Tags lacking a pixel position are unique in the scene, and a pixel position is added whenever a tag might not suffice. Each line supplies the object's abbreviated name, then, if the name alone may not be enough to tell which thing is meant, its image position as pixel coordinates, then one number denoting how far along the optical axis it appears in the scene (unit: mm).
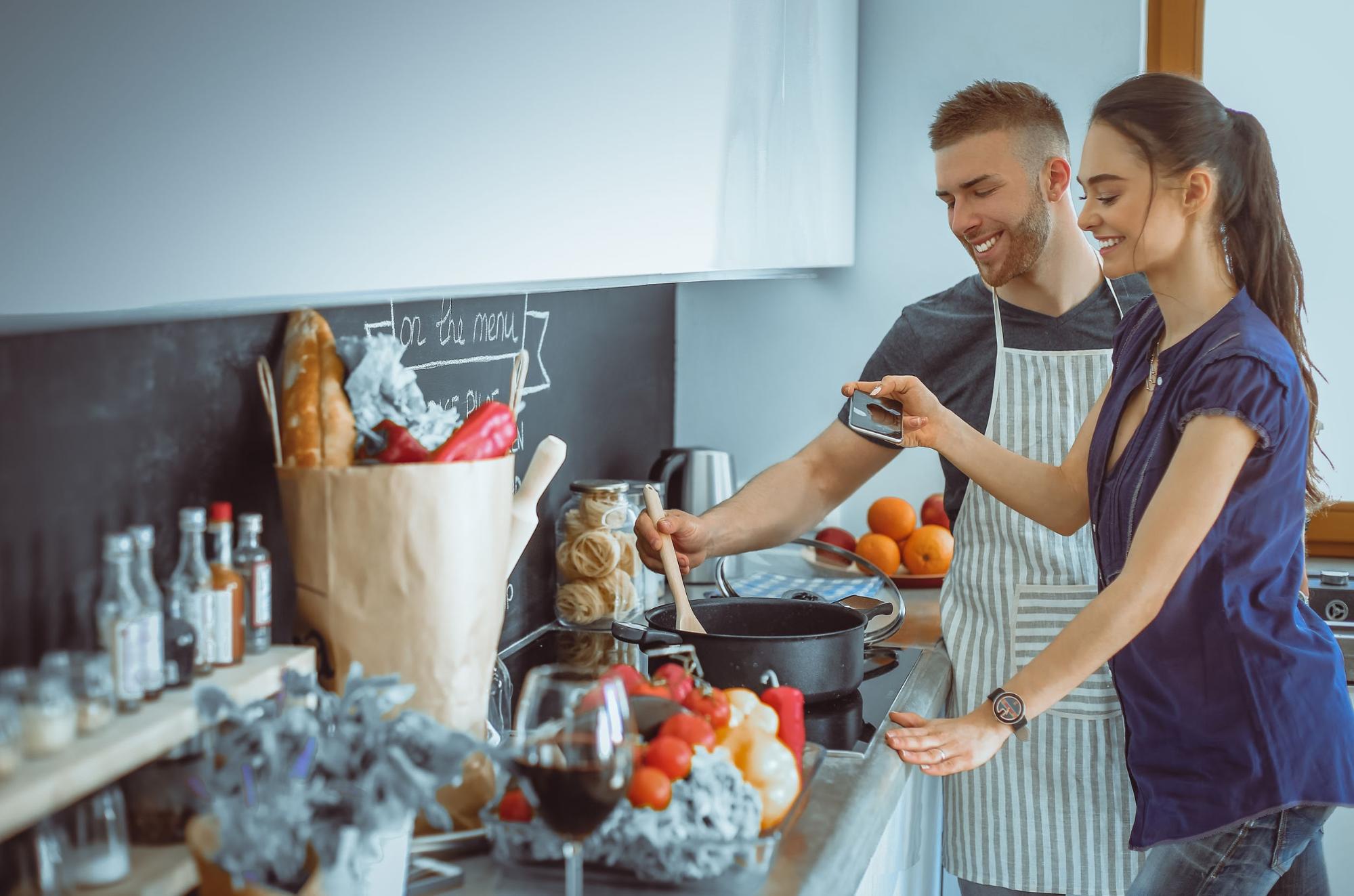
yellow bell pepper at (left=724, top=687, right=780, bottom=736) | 1064
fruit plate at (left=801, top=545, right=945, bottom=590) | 2328
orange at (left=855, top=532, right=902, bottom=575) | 2340
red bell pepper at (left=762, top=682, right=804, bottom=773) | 1123
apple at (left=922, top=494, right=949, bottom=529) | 2475
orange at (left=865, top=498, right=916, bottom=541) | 2393
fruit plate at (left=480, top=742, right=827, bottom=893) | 929
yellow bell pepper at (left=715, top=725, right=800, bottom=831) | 1012
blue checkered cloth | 2172
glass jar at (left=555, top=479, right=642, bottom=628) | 1838
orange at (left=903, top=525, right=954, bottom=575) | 2338
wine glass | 819
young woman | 1249
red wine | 821
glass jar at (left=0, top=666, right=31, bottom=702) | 740
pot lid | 2082
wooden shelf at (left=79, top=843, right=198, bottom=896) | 802
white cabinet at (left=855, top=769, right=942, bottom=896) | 1529
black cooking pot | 1315
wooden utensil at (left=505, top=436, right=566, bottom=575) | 1194
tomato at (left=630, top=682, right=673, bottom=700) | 1073
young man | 1733
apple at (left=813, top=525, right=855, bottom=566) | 2439
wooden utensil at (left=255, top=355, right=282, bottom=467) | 1052
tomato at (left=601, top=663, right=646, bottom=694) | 1092
